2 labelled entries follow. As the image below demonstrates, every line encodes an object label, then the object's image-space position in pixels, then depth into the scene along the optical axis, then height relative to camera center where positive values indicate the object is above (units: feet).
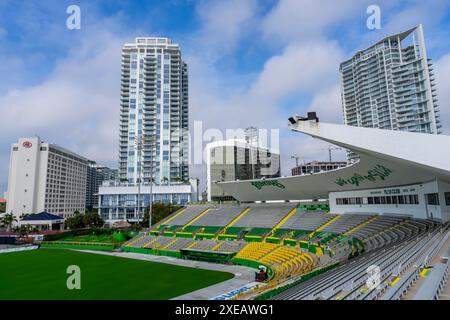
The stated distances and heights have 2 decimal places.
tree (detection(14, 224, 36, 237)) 217.77 -17.24
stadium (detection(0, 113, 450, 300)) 43.49 -11.64
